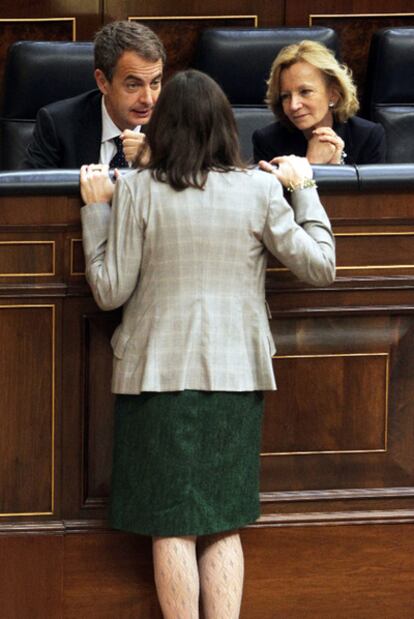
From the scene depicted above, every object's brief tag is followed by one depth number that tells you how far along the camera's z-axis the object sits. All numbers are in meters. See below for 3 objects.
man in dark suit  12.68
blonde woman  12.84
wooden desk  11.81
